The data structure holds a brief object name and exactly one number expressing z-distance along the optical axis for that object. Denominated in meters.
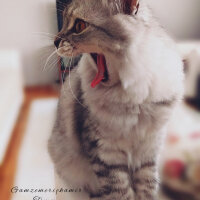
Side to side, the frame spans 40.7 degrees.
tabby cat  0.55
